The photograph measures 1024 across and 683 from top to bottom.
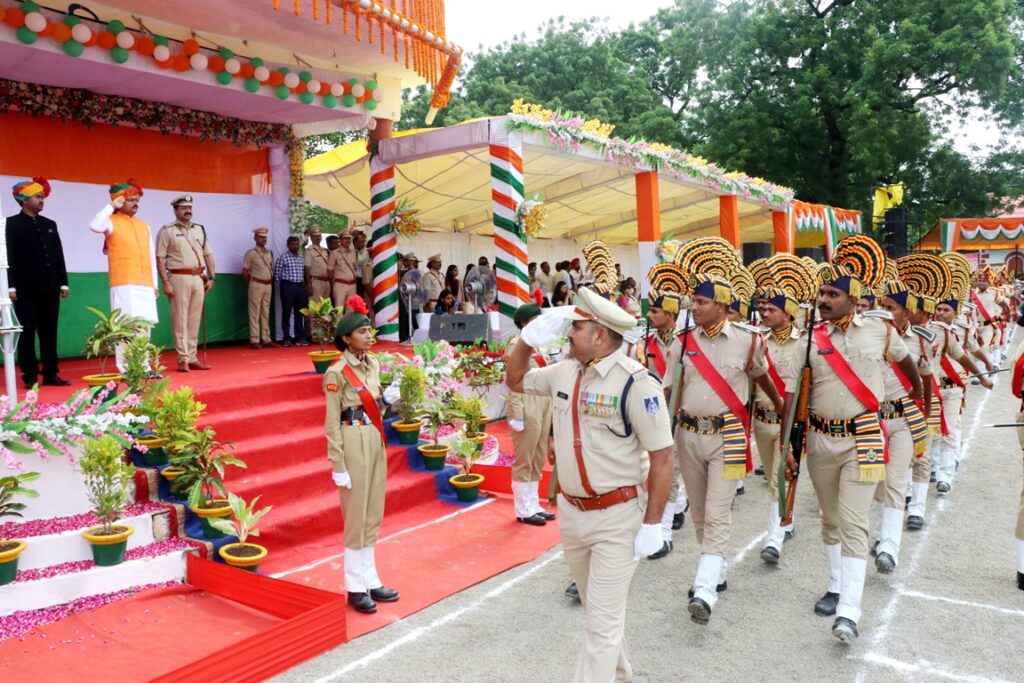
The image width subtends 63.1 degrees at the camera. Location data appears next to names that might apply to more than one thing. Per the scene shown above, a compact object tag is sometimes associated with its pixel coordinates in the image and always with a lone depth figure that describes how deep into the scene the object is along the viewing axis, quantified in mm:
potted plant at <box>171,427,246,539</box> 5816
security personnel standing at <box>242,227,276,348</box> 11617
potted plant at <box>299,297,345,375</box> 8398
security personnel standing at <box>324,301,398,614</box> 5078
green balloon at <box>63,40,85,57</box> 8039
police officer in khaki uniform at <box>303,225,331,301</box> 12148
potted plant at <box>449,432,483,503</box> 7441
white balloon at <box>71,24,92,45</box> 8031
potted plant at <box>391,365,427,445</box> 8102
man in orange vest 7789
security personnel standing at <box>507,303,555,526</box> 6758
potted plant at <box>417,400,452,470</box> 7797
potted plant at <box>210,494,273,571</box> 5484
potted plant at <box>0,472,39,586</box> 4781
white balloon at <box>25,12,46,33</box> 7638
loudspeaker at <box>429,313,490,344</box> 10750
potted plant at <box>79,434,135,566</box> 5176
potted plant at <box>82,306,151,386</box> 7105
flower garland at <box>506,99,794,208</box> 11398
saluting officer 3561
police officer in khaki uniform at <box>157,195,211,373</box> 8812
